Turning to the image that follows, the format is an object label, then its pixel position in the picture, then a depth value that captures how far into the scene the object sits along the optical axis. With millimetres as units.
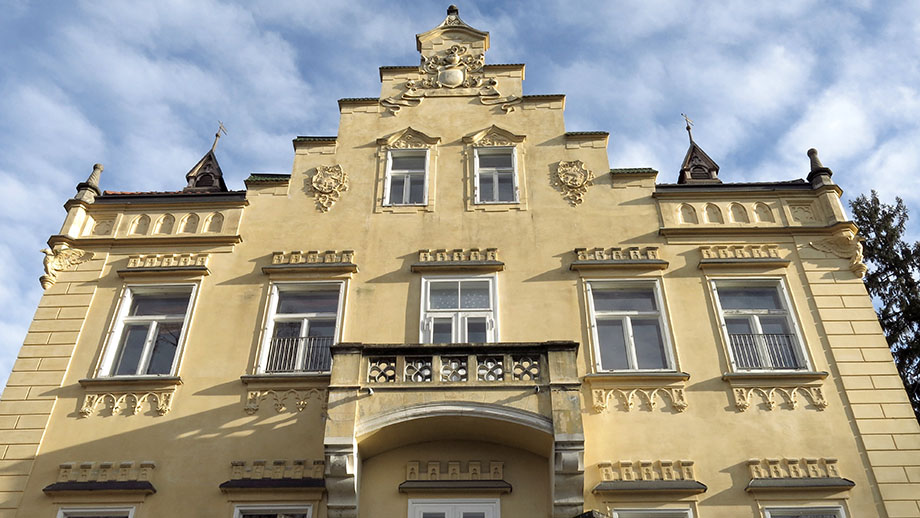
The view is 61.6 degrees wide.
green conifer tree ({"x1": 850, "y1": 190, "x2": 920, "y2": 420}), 20219
